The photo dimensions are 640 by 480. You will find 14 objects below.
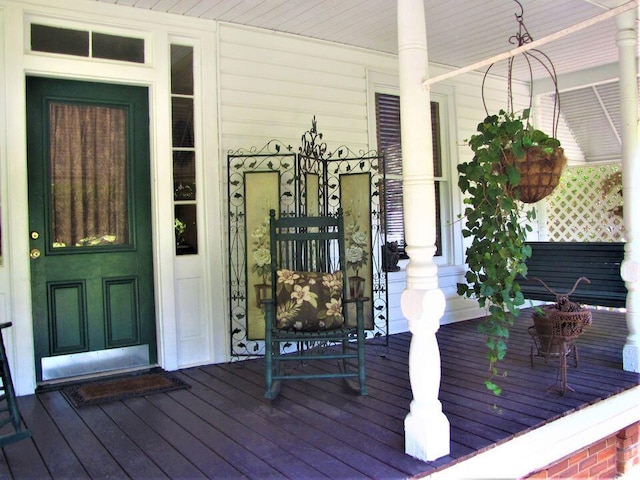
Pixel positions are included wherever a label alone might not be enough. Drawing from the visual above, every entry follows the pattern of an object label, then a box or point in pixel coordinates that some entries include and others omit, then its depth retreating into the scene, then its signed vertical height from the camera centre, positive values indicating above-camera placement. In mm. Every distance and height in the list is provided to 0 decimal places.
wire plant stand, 3471 -641
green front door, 3828 +128
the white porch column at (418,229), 2584 +24
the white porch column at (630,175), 3826 +364
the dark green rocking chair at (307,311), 3455 -483
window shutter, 5512 +796
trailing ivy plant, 3094 +130
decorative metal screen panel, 4250 +289
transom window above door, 3748 +1415
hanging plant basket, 3291 +353
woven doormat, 3514 -969
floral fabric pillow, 3592 -416
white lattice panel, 7262 +300
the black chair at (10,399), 2779 -775
